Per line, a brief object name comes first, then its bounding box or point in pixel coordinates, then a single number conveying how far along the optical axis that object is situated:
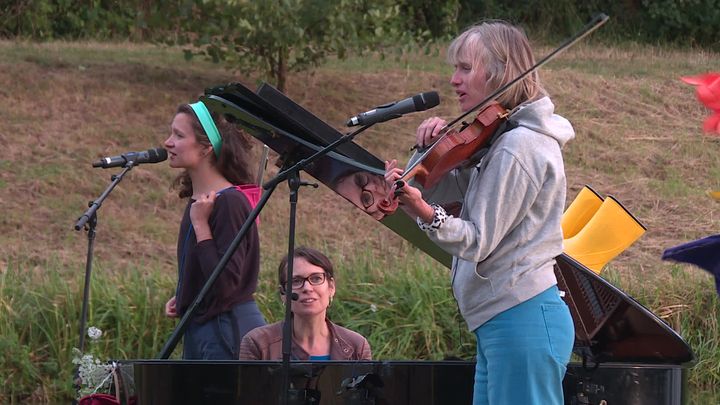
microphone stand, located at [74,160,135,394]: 11.10
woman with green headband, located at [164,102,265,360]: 9.71
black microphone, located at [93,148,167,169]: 10.96
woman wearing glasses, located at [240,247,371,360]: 9.48
